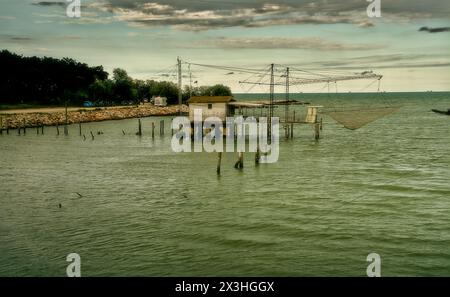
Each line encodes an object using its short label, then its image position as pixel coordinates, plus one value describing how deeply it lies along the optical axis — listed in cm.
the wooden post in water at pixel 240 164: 3685
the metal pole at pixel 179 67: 6994
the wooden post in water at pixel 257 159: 3950
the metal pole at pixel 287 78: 5284
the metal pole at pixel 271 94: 5216
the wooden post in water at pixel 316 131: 6254
